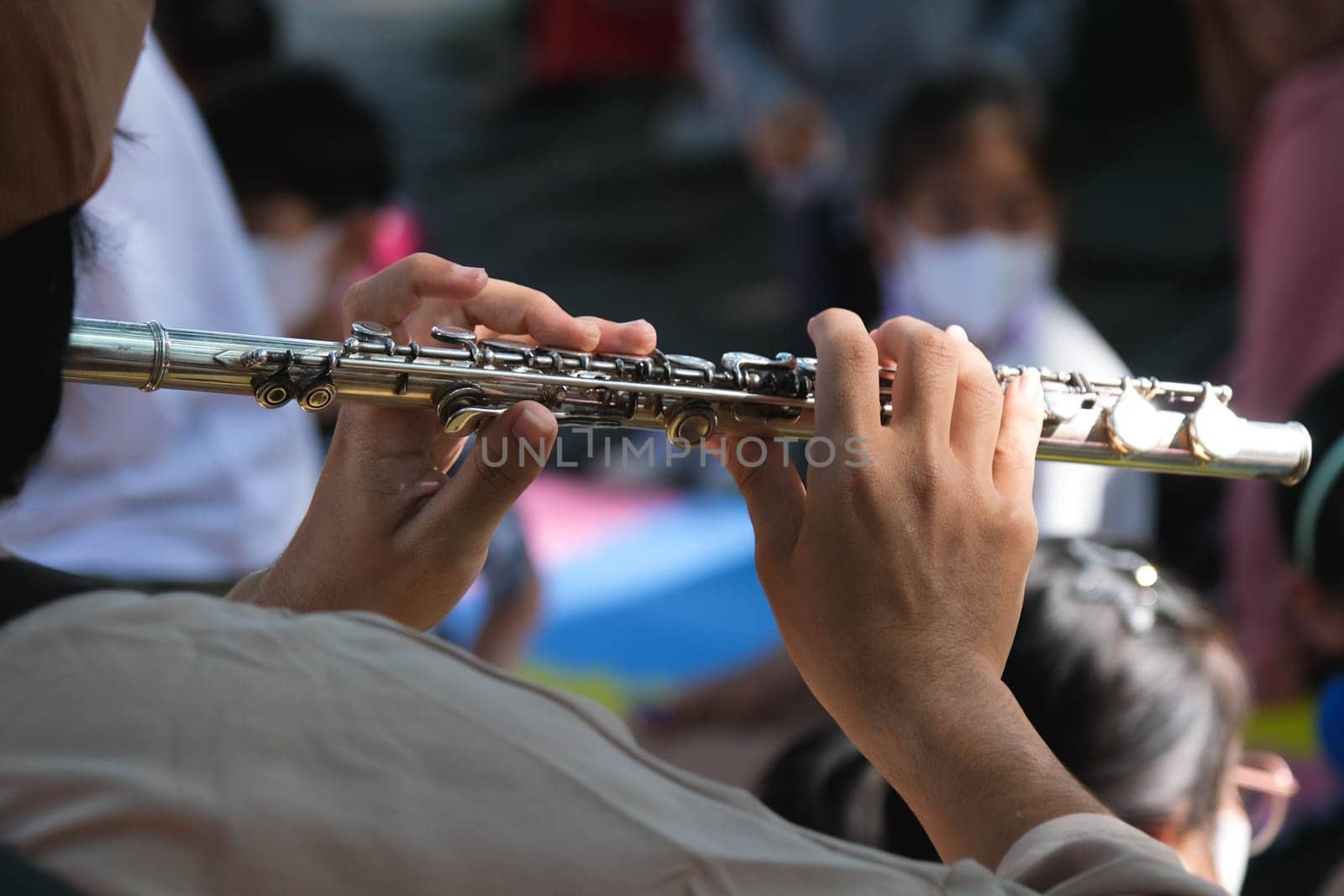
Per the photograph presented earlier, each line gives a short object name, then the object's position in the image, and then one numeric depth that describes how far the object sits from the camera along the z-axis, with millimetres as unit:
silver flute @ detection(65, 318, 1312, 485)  2516
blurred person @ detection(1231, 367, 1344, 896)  4305
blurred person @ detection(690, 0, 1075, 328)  8758
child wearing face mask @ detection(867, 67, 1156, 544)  6371
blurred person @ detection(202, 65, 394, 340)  5785
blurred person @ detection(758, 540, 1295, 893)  3354
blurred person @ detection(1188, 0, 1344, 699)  6395
